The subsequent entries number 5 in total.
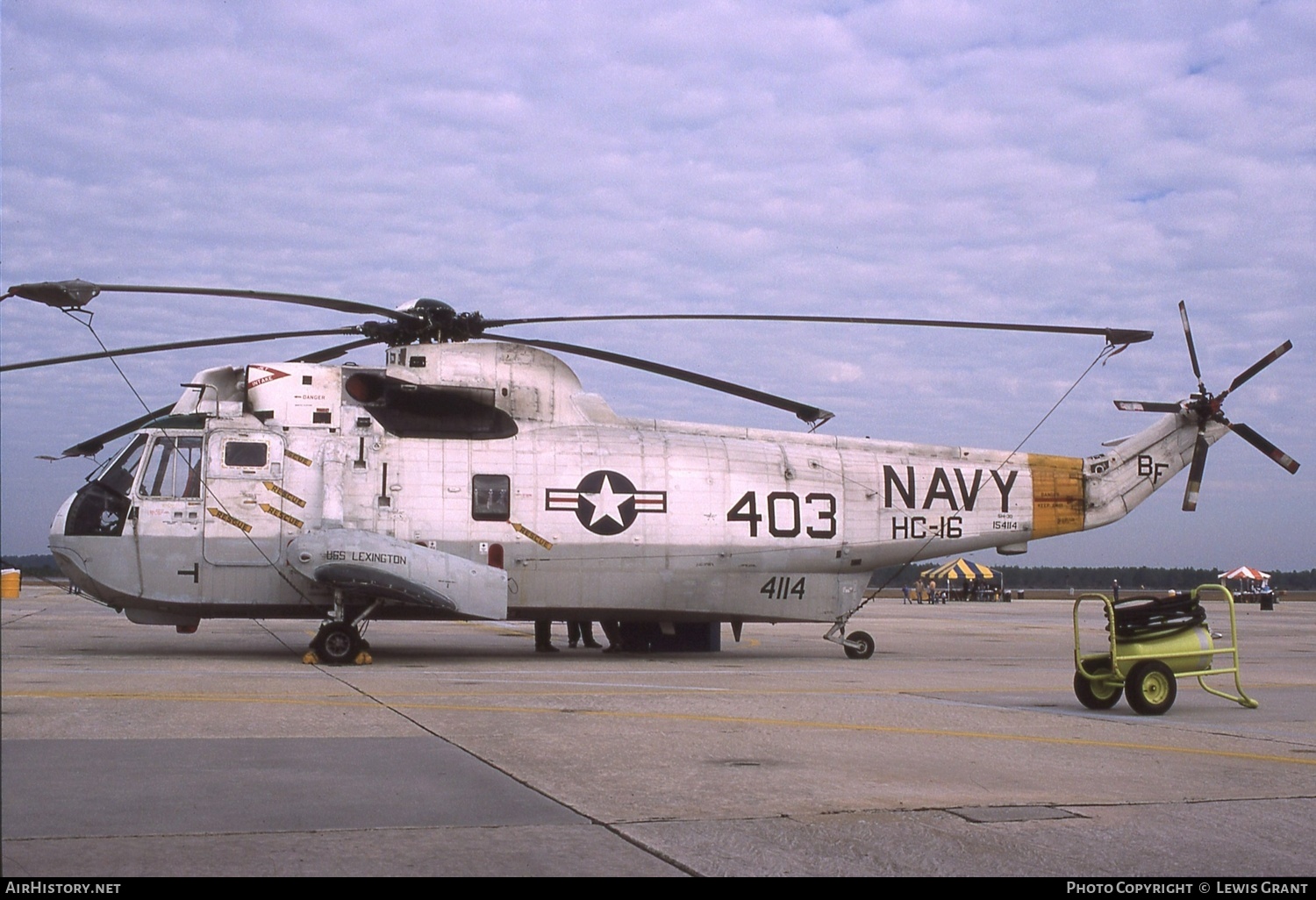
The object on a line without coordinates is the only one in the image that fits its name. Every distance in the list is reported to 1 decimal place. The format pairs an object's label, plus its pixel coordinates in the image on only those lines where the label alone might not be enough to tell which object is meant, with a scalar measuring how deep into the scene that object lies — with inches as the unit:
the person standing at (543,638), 770.2
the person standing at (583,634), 823.1
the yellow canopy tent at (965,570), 2992.1
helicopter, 636.7
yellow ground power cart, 436.5
